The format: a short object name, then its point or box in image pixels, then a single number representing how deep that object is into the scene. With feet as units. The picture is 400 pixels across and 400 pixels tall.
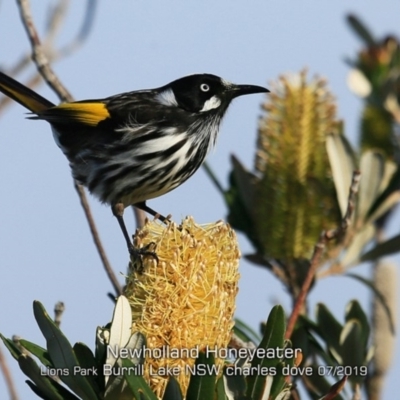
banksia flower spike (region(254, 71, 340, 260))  29.78
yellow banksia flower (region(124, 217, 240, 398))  19.71
